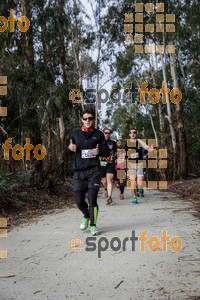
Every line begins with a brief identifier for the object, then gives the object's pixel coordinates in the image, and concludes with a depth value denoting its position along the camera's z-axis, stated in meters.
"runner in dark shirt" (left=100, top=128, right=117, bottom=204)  8.59
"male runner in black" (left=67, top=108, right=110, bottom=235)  5.21
